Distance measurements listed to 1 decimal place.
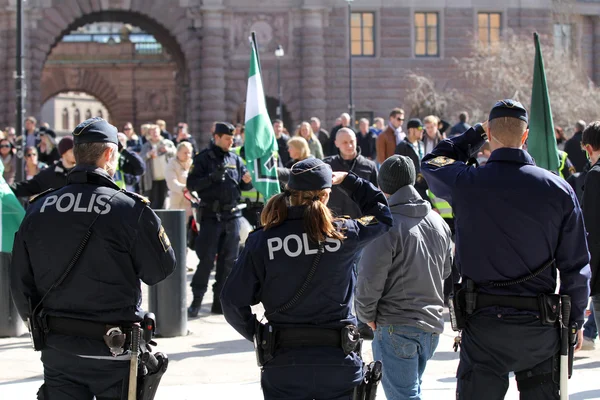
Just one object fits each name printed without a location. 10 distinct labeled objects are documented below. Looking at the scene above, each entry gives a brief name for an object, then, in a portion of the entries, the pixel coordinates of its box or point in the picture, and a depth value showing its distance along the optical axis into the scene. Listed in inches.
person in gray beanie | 248.4
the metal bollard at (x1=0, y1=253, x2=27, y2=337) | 410.6
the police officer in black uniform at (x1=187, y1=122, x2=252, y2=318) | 446.0
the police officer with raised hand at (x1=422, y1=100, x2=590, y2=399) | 208.1
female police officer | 196.7
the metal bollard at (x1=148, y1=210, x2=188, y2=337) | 409.1
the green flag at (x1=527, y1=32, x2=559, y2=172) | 356.2
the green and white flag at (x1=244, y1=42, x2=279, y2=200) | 464.1
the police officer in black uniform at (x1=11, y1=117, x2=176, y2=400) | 203.6
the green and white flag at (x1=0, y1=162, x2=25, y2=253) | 388.5
